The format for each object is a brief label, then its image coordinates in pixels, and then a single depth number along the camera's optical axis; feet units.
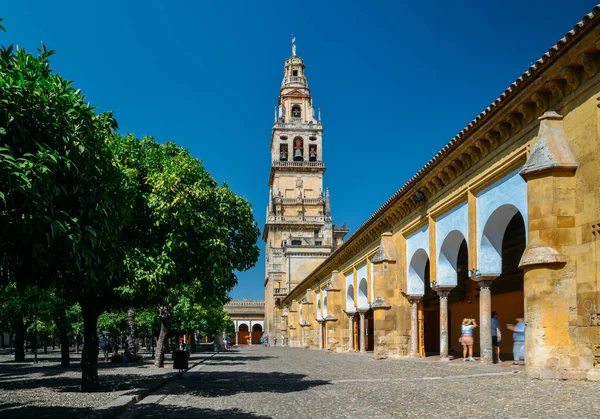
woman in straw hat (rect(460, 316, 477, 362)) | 67.56
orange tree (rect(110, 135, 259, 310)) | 45.55
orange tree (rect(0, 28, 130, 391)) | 22.71
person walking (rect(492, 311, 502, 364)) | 65.41
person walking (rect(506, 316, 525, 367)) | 55.83
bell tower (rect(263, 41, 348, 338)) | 289.12
